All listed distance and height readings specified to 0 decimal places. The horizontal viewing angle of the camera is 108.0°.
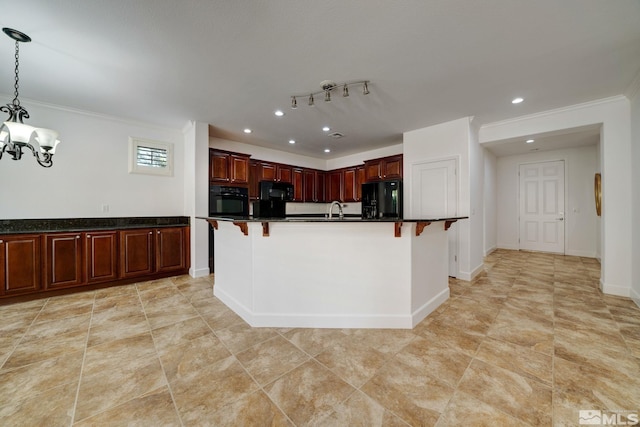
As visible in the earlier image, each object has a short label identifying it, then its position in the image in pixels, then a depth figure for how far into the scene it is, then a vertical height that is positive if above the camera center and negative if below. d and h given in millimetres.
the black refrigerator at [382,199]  4602 +291
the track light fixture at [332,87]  2604 +1466
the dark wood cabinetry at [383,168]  4849 +984
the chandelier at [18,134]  1958 +723
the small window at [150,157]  3893 +977
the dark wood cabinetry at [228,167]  4395 +896
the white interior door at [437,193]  3869 +349
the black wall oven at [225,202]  4195 +202
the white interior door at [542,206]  5512 +170
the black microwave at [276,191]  5270 +521
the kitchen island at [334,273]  2248 -590
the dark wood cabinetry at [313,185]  6199 +765
